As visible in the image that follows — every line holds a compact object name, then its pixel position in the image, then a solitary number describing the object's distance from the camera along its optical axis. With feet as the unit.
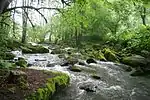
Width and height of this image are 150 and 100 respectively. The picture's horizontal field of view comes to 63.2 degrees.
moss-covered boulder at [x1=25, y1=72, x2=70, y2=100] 13.42
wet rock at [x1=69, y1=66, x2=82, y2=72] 26.19
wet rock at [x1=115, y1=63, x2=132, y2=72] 29.52
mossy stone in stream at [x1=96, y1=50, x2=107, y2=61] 35.40
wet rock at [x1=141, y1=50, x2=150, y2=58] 36.54
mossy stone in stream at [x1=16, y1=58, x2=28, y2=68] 26.10
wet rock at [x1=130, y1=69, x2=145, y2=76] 26.64
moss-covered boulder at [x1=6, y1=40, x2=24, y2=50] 43.39
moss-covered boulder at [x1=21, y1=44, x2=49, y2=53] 42.34
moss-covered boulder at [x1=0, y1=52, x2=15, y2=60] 31.17
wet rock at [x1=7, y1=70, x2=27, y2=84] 14.66
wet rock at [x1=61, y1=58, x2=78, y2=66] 29.75
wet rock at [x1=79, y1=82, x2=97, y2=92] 19.40
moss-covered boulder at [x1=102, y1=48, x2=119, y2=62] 35.81
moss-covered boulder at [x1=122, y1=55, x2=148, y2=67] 31.90
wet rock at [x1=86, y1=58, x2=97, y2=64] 32.31
